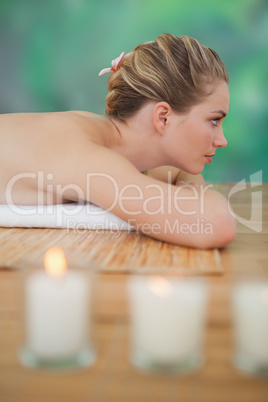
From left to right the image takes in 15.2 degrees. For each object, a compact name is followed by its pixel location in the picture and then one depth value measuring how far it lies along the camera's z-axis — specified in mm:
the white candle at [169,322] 709
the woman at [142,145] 1147
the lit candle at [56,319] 716
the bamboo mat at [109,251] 997
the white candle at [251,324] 713
